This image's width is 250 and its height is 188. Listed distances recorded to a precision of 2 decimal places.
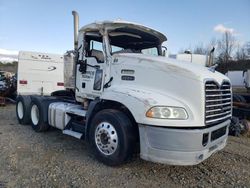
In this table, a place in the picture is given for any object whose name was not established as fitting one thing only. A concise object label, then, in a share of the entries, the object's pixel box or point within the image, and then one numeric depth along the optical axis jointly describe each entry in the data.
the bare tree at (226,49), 38.96
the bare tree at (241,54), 36.32
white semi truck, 2.87
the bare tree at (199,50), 38.56
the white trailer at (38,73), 8.42
